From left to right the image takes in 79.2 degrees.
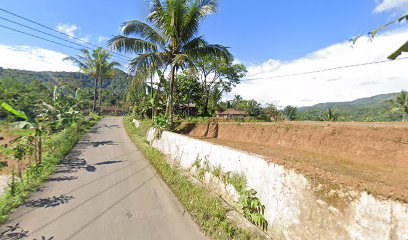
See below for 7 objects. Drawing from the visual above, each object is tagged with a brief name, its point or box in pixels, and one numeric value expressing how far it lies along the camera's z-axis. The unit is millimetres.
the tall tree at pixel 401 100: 30153
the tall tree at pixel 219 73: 29422
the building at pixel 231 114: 51188
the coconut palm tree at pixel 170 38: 11773
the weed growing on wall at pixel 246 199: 4591
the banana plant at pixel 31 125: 8581
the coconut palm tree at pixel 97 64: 33875
